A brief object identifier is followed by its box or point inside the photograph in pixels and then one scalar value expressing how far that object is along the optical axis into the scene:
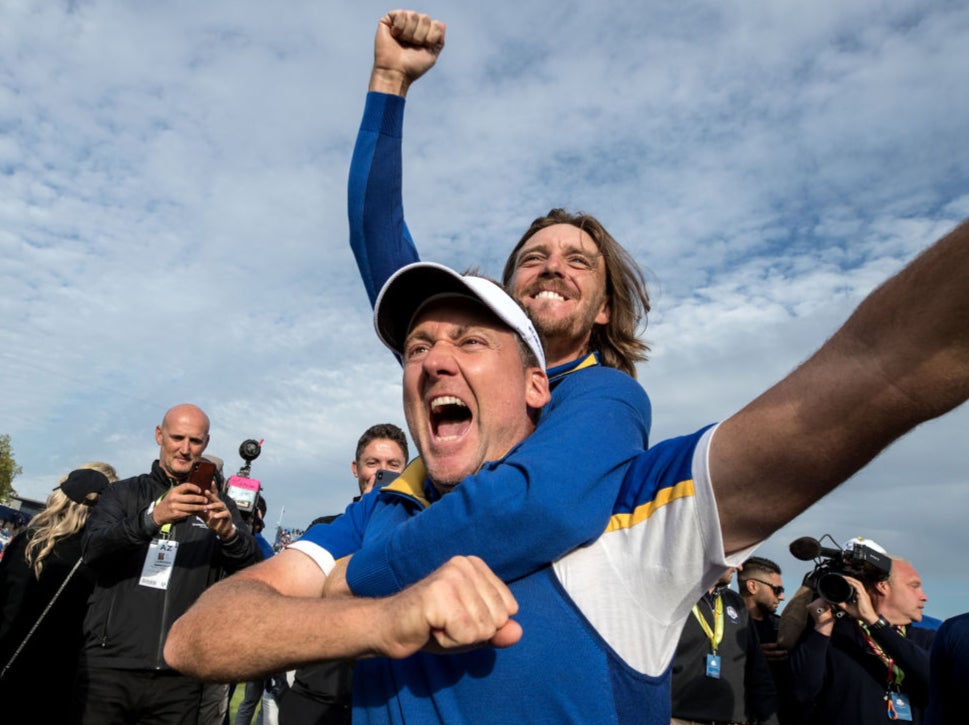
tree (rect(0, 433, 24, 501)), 49.22
